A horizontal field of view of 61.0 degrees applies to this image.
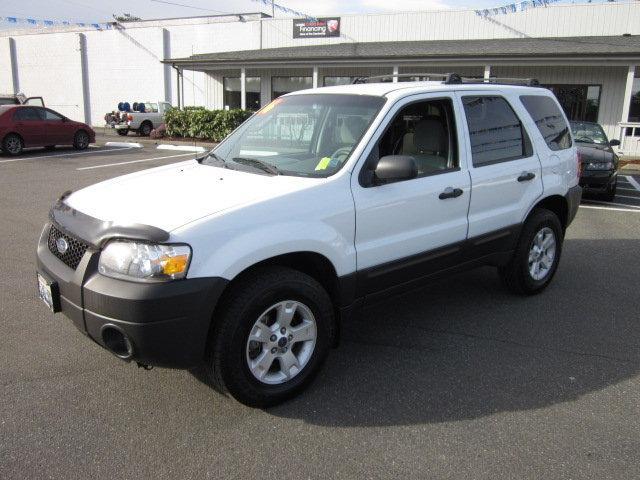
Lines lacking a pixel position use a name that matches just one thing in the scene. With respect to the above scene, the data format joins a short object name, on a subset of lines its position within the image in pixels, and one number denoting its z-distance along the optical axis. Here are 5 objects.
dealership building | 19.50
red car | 15.81
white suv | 2.76
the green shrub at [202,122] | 20.59
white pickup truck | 23.83
